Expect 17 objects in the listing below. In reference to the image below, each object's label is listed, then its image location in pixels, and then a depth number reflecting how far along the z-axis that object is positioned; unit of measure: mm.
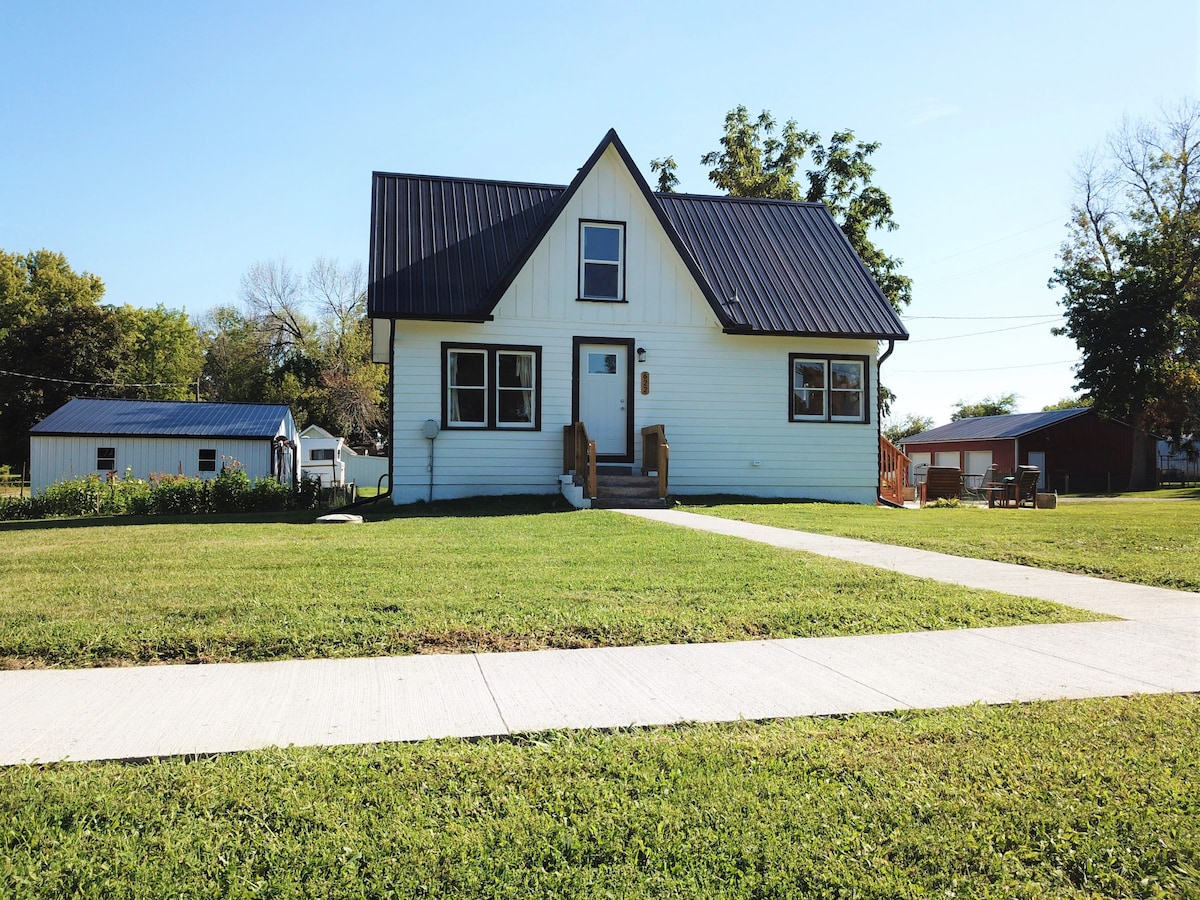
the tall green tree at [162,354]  54719
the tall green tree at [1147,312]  40156
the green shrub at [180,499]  17109
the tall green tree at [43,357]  46188
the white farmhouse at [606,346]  16125
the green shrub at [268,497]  17578
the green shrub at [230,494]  17328
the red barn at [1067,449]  43688
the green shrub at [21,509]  18312
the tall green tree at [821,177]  27141
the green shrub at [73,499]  18344
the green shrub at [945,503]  18906
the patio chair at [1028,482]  19625
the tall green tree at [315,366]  48375
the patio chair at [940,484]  20094
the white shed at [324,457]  36406
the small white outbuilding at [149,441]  28031
